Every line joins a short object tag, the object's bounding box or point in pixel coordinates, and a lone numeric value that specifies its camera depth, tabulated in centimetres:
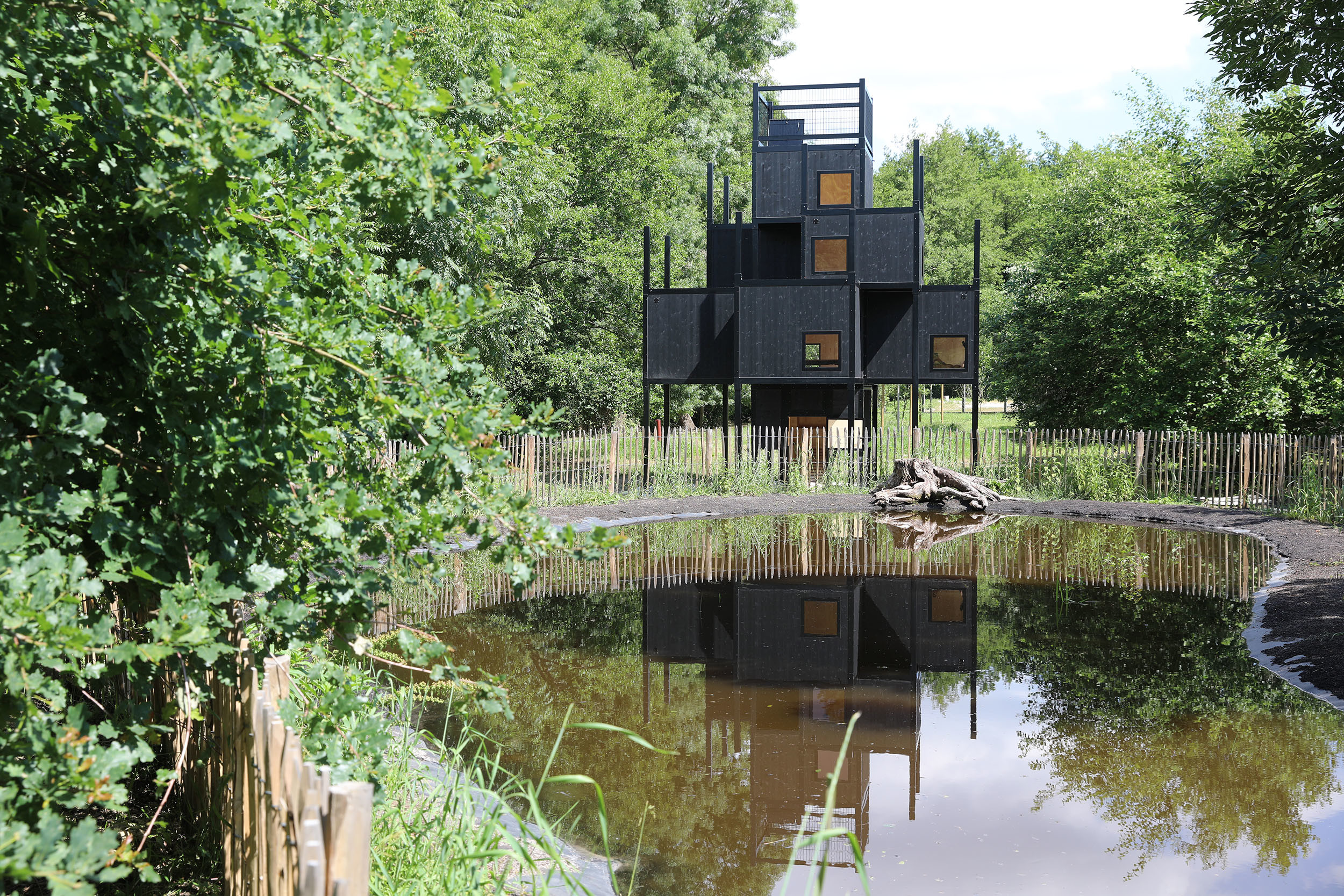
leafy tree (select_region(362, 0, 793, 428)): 2539
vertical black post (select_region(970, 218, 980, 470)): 2542
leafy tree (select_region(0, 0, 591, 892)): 279
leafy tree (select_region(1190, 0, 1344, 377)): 1084
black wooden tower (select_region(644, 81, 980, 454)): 2689
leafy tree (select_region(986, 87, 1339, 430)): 2775
